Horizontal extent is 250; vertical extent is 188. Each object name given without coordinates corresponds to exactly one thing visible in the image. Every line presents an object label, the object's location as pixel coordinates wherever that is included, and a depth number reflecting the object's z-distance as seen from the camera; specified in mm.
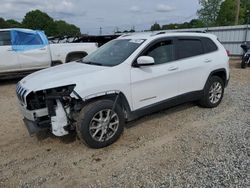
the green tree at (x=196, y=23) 39158
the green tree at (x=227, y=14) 31931
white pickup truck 6486
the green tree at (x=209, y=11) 37623
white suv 2819
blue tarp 6580
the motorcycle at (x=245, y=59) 9091
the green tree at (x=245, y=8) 36532
